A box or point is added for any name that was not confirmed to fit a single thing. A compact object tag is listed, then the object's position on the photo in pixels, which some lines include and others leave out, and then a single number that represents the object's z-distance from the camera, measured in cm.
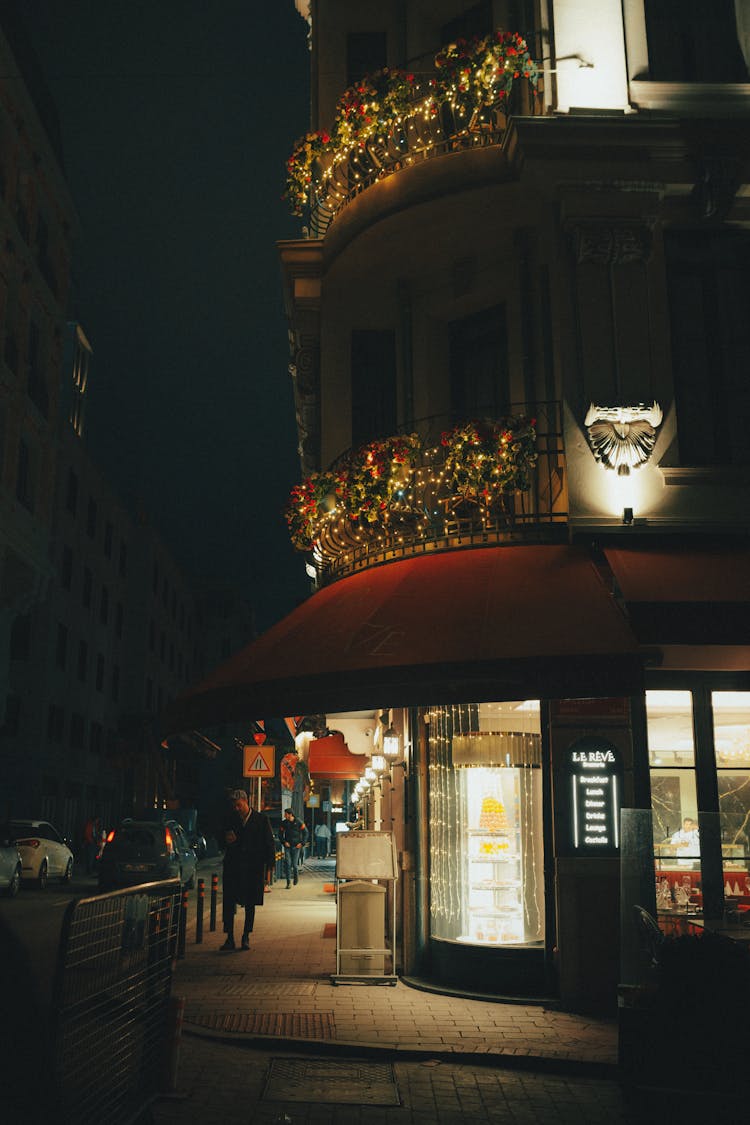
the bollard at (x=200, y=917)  1472
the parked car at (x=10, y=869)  2152
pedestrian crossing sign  2073
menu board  984
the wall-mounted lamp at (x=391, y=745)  1320
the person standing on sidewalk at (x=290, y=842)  2617
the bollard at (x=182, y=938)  915
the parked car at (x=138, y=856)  2148
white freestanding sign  1117
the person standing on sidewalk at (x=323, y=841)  4109
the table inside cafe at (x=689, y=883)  975
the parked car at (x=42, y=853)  2494
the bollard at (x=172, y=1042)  662
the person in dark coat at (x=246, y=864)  1378
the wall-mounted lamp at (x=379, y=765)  1691
